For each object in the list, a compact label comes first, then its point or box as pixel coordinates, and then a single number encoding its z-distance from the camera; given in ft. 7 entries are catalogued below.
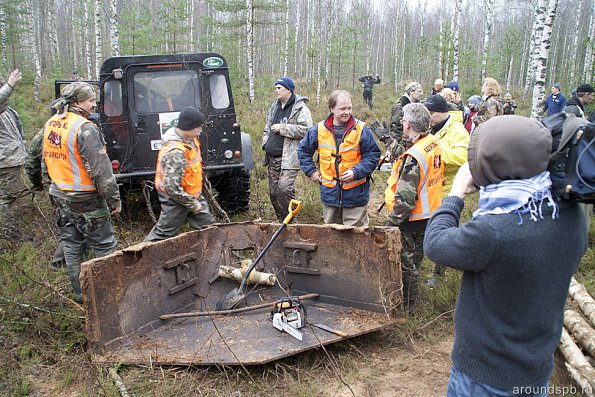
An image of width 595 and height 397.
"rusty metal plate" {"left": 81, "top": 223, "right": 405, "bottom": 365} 11.91
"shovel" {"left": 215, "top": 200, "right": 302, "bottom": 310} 14.24
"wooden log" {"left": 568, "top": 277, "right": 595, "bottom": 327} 12.76
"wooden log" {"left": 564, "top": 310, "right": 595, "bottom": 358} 11.31
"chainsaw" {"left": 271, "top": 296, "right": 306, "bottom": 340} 12.82
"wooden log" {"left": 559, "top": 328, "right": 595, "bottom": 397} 9.82
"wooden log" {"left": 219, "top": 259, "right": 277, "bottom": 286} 14.97
